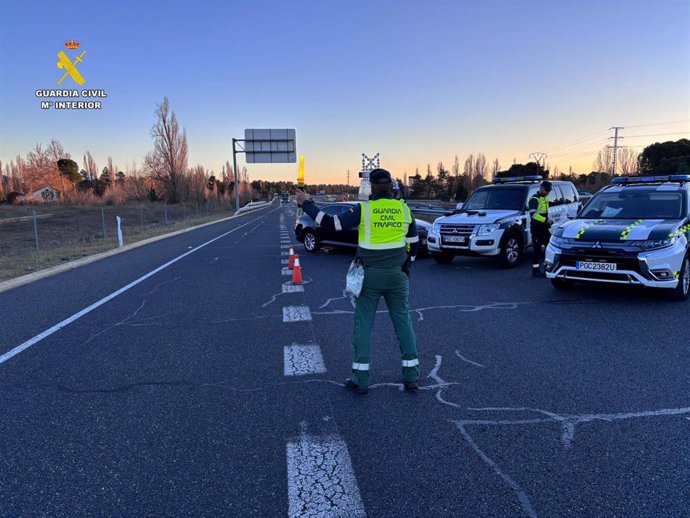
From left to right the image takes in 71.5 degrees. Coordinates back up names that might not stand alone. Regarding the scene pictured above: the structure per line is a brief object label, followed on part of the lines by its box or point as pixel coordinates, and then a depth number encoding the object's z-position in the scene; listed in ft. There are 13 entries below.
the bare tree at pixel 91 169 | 289.53
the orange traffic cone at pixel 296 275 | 30.53
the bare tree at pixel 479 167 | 278.46
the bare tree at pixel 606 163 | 219.20
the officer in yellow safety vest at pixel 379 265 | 13.79
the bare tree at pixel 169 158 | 207.82
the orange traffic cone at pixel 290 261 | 38.37
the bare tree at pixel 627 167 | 201.16
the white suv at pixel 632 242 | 22.65
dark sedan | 44.27
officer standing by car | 34.37
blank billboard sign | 138.82
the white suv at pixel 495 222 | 34.99
